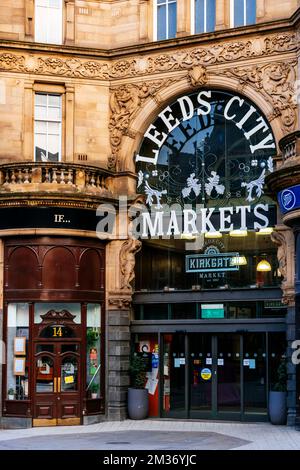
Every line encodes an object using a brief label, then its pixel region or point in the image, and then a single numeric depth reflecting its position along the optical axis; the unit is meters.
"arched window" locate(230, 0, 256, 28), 26.00
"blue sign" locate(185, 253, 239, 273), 25.91
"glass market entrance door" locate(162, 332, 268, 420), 25.39
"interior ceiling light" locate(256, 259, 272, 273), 25.41
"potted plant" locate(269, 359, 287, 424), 24.36
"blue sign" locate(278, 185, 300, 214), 23.03
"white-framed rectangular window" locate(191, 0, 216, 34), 26.56
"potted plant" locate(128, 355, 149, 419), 26.27
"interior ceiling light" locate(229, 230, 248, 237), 25.78
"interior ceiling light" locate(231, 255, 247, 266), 25.77
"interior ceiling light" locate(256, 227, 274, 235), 25.34
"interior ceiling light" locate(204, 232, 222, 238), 26.16
